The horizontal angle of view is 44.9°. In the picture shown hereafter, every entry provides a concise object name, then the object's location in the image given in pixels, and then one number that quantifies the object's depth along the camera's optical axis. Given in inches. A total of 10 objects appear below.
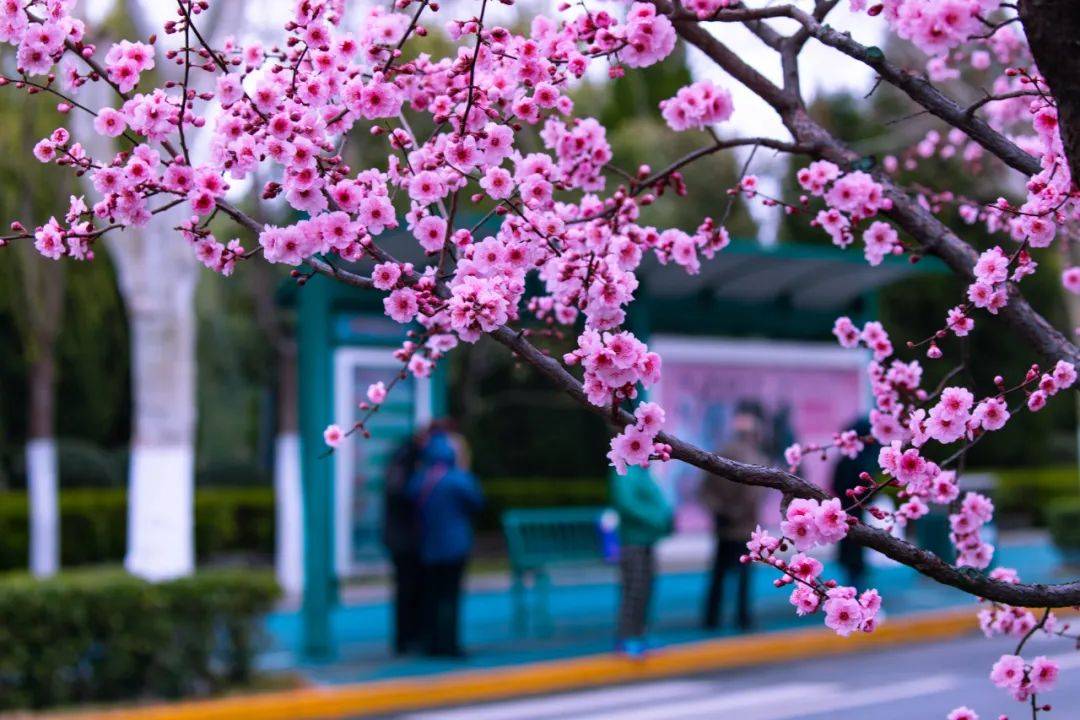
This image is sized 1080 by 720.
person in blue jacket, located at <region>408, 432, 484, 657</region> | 375.6
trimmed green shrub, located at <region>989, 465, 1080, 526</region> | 944.9
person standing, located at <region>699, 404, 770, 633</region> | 422.6
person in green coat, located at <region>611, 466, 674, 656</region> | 383.6
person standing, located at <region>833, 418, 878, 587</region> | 426.6
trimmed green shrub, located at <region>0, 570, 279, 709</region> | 303.9
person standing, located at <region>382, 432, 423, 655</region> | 378.9
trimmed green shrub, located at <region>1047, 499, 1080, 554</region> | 595.2
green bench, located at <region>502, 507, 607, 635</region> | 430.9
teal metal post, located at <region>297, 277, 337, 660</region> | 381.4
